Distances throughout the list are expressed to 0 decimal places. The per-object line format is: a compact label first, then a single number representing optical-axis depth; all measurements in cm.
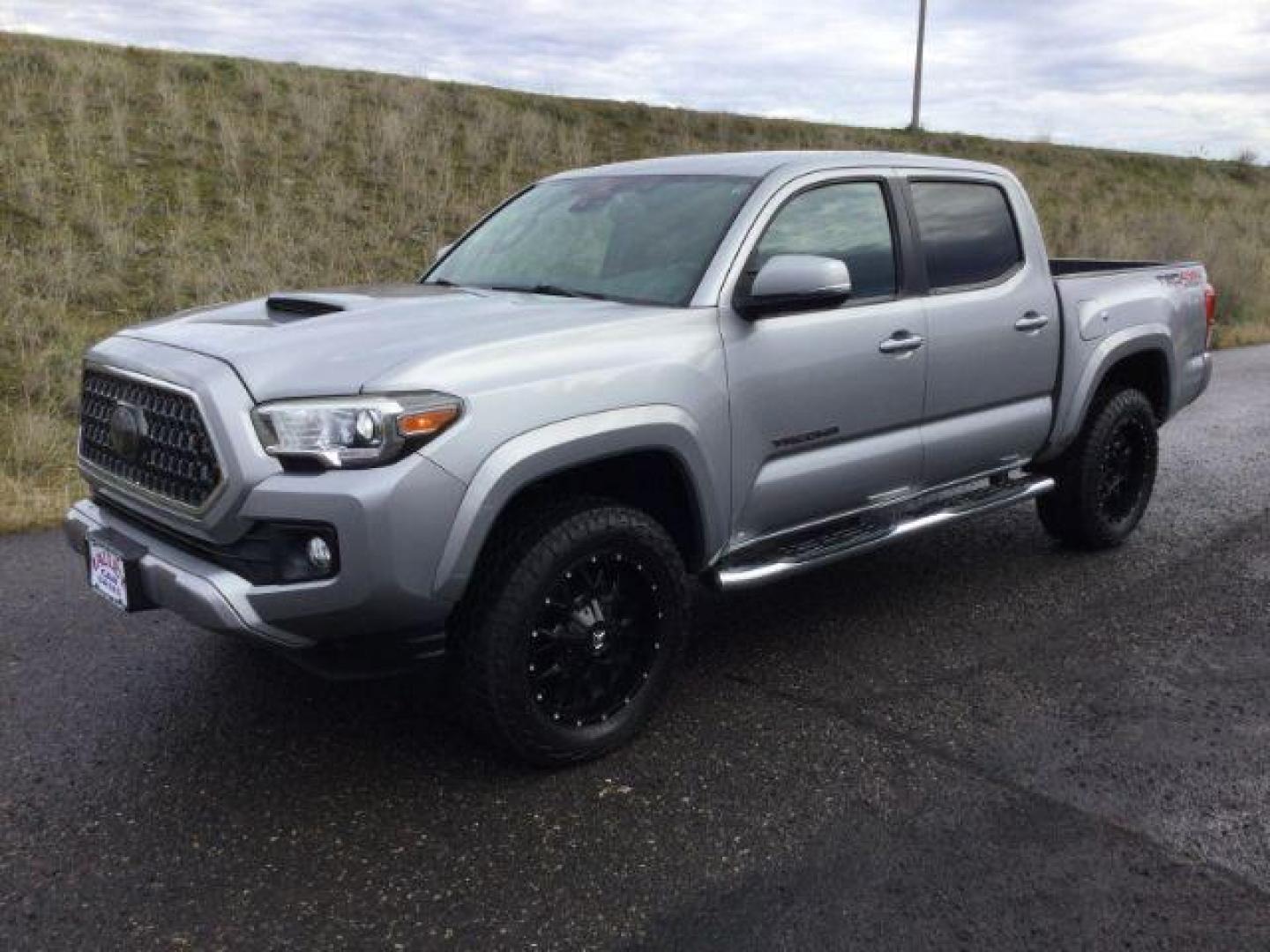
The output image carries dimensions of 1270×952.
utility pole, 3222
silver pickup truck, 294
